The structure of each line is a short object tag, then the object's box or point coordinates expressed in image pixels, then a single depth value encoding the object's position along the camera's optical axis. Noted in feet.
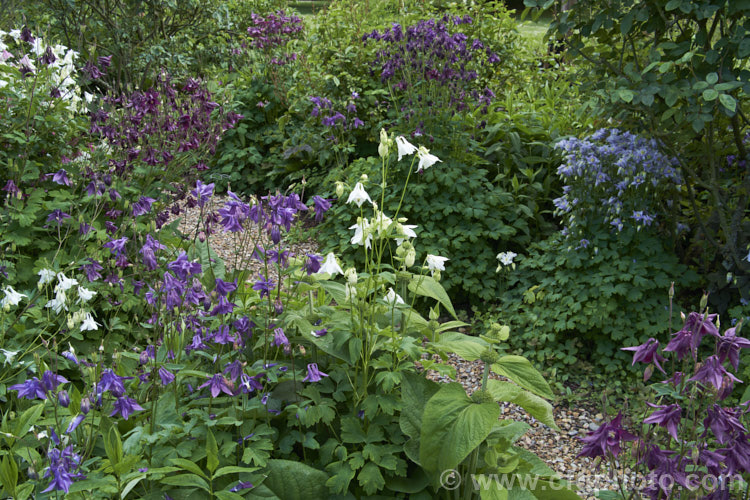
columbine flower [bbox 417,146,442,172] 6.09
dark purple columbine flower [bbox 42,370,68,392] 4.90
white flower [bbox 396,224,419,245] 5.98
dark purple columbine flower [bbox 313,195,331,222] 5.95
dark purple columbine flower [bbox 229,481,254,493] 5.31
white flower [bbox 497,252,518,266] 12.11
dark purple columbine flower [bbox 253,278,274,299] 5.83
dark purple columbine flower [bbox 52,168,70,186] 8.46
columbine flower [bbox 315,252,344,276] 5.85
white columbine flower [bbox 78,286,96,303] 6.15
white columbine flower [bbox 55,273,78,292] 6.18
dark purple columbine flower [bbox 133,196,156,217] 7.16
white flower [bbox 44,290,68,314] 6.15
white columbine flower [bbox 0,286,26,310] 6.18
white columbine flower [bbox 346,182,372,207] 5.85
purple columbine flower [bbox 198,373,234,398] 5.25
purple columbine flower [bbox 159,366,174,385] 5.31
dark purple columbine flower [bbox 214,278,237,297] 5.58
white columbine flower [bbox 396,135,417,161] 6.19
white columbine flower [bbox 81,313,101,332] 6.21
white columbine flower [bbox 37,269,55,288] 6.68
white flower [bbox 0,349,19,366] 5.91
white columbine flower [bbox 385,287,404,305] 6.26
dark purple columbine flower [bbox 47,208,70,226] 7.87
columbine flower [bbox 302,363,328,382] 5.54
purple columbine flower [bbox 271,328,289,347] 5.56
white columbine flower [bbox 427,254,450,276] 6.08
